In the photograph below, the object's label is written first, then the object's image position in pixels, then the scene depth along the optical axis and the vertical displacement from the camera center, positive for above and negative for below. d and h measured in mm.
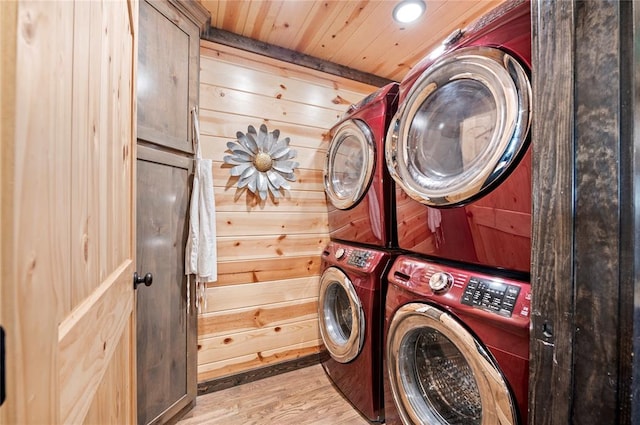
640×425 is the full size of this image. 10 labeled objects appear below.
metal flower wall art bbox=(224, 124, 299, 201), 1835 +362
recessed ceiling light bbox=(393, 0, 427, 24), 1509 +1188
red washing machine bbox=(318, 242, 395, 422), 1413 -673
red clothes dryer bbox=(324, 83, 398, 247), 1467 +236
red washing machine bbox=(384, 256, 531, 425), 775 -458
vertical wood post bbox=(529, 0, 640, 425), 512 -1
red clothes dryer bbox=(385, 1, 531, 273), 822 +251
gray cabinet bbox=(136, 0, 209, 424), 1260 +37
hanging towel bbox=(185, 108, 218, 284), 1477 -73
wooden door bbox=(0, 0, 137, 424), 274 +2
